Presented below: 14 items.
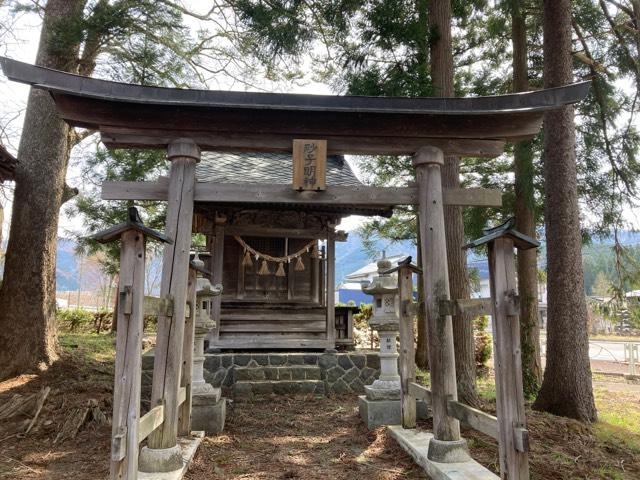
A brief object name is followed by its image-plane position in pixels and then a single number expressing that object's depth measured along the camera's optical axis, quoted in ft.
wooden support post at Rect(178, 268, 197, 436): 15.87
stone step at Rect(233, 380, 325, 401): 25.02
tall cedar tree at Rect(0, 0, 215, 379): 24.22
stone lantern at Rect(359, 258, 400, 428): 18.93
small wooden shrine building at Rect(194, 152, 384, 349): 28.76
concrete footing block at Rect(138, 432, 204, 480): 12.20
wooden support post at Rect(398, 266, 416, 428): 17.38
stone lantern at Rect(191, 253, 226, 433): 18.17
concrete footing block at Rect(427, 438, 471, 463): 13.30
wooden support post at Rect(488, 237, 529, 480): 10.46
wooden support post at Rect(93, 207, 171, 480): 10.12
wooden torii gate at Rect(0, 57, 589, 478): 13.96
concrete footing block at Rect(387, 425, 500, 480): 12.10
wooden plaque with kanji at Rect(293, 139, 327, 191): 15.30
